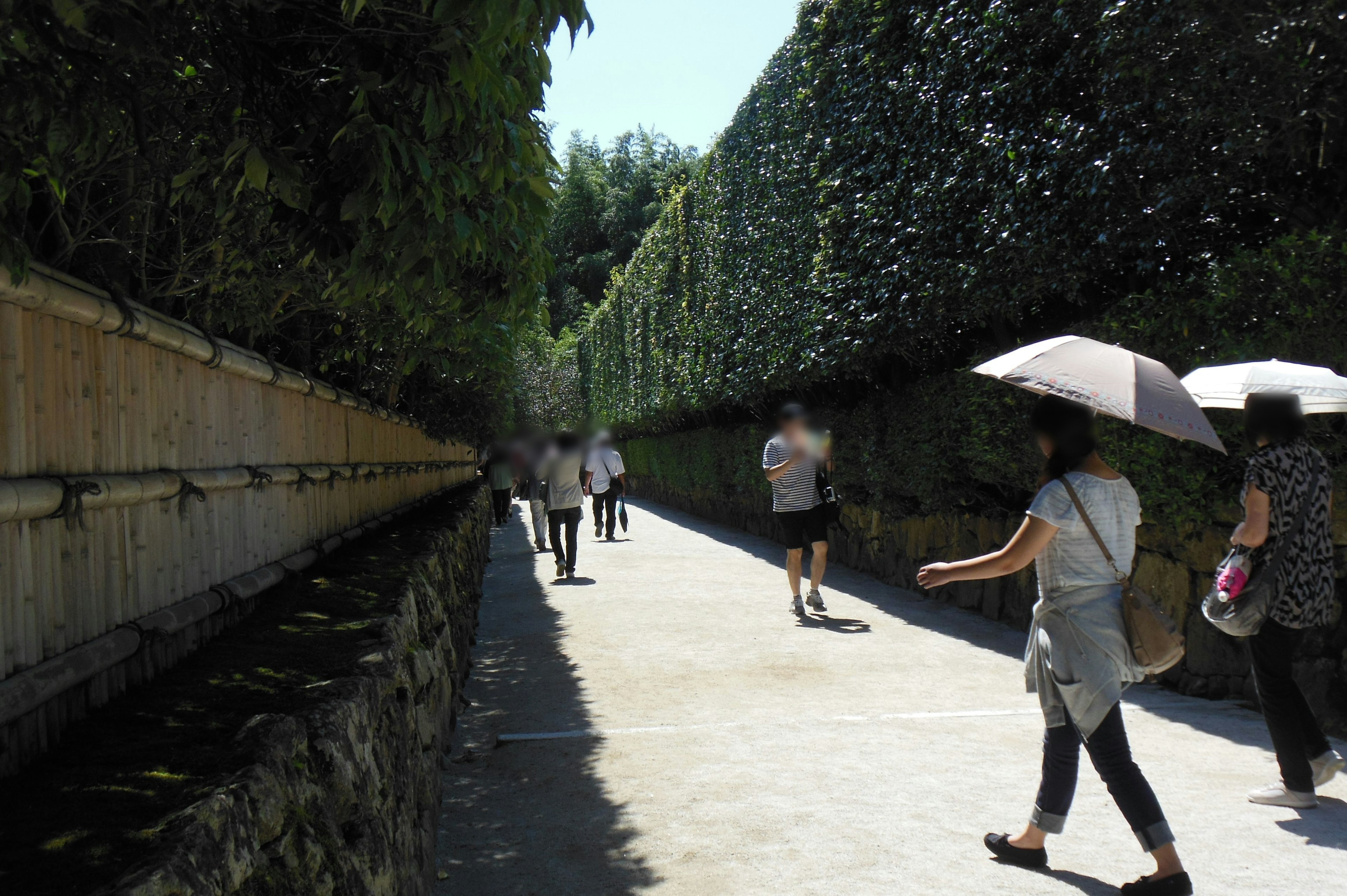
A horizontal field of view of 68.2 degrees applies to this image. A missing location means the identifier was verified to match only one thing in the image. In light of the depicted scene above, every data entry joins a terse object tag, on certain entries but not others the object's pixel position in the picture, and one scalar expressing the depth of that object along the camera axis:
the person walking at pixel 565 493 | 12.87
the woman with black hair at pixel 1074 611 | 3.75
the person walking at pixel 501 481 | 24.56
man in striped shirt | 9.72
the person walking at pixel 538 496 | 15.78
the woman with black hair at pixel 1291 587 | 4.43
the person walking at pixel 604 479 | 18.03
